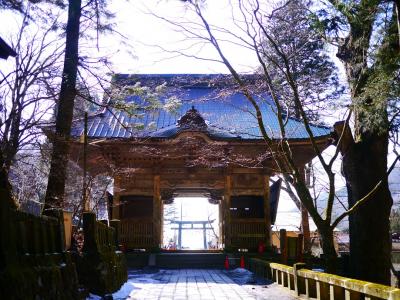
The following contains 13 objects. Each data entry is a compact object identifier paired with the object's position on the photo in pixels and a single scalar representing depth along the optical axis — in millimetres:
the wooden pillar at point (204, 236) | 49438
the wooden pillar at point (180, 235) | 50406
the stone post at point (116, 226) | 12288
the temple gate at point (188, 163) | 17094
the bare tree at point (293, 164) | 7824
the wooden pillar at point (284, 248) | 12297
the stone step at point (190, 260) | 16766
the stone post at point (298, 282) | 8219
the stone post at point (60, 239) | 5367
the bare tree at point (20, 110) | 9547
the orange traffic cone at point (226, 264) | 16233
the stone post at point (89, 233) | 7418
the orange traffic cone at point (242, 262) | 15899
